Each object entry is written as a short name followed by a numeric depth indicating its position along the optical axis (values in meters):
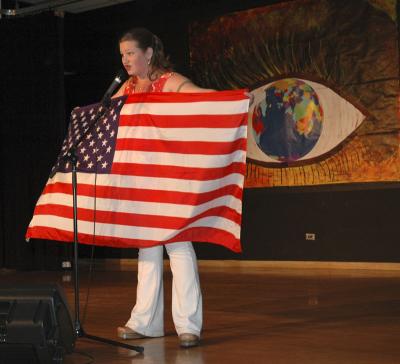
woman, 3.28
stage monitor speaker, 2.36
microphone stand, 3.02
